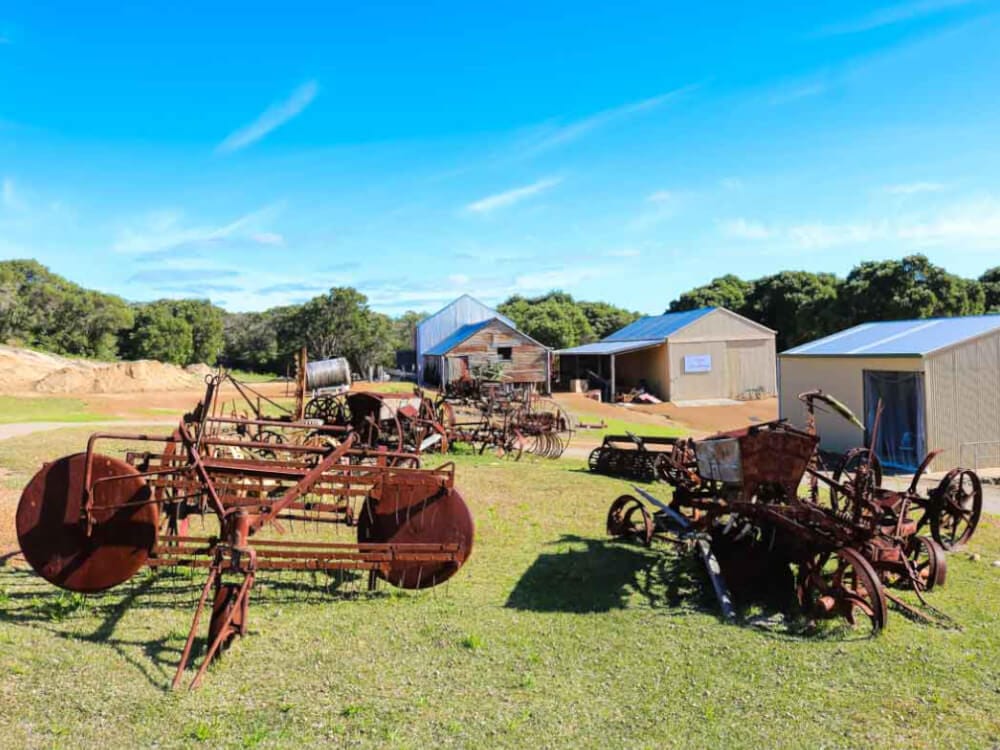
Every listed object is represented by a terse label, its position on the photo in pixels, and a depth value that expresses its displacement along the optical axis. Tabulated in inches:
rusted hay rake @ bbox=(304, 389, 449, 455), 617.0
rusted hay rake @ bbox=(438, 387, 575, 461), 772.0
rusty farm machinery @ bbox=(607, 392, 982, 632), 282.0
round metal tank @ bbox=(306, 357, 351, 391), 1291.8
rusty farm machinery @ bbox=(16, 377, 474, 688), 245.8
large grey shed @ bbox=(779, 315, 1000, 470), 761.6
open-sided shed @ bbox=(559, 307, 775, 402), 1694.1
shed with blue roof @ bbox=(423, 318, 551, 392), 1696.6
